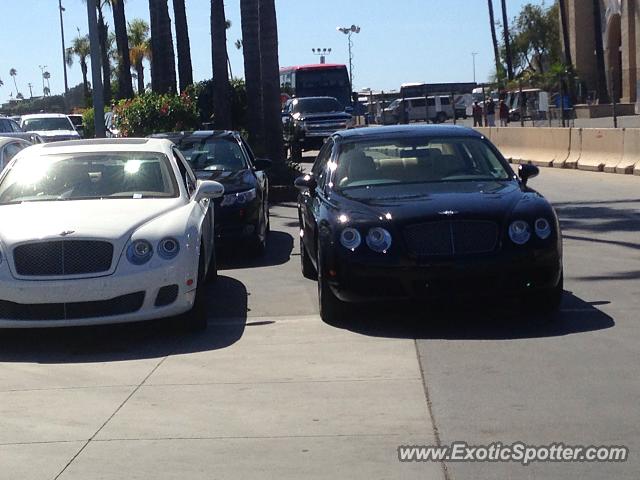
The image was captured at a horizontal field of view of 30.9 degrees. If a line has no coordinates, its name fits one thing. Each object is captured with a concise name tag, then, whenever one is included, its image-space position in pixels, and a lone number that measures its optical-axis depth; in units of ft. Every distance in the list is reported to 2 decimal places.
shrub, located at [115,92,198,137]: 84.43
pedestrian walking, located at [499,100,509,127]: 158.04
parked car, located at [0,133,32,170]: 46.93
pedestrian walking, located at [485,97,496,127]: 159.18
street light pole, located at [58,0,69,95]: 269.56
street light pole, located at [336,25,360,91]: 248.52
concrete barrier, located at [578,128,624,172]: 79.97
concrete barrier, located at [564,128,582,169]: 87.04
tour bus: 170.30
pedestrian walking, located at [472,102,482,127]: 171.55
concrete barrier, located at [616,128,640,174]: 76.38
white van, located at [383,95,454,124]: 194.31
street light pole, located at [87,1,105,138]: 74.79
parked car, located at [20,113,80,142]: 123.24
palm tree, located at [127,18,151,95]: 283.79
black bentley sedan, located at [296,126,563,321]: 29.01
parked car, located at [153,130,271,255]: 44.14
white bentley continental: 28.32
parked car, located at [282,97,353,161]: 128.88
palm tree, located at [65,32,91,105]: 356.75
